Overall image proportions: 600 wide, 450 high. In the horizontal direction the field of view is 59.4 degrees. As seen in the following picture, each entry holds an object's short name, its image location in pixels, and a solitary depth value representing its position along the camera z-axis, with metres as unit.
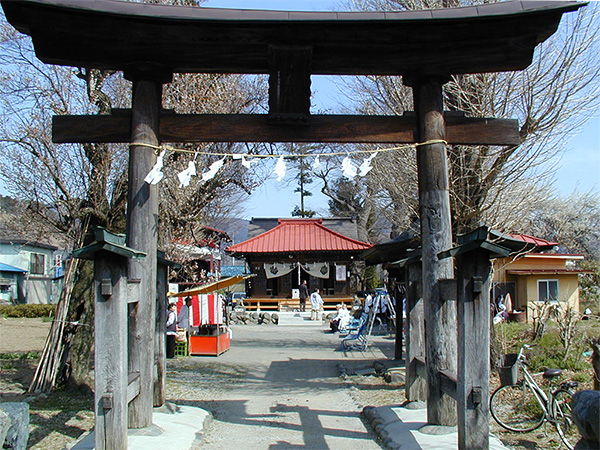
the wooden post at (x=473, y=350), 4.93
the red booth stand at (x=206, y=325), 14.69
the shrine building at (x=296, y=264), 28.97
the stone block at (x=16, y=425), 4.06
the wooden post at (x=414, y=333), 7.66
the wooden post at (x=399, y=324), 12.84
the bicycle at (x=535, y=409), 6.80
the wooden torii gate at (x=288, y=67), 5.84
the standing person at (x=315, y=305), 25.45
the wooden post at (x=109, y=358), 5.07
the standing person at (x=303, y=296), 28.19
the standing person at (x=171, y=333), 14.44
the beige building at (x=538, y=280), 23.06
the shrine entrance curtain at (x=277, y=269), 29.47
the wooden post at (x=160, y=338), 7.12
